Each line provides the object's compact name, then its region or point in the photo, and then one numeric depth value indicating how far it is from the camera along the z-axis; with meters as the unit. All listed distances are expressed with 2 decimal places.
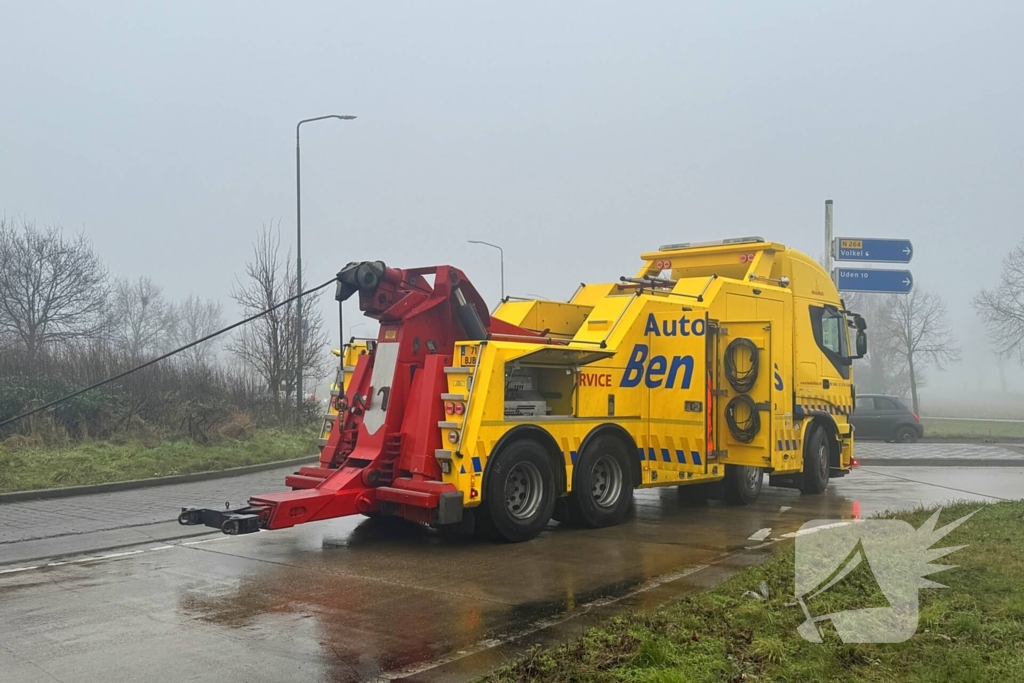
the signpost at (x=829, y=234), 19.05
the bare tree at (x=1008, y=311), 33.94
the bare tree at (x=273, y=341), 22.50
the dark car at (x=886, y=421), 25.02
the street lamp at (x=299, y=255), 21.45
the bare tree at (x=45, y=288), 29.05
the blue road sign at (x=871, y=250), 18.80
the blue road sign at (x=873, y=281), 18.91
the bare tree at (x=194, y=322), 70.35
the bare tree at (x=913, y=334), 37.34
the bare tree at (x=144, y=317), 55.34
